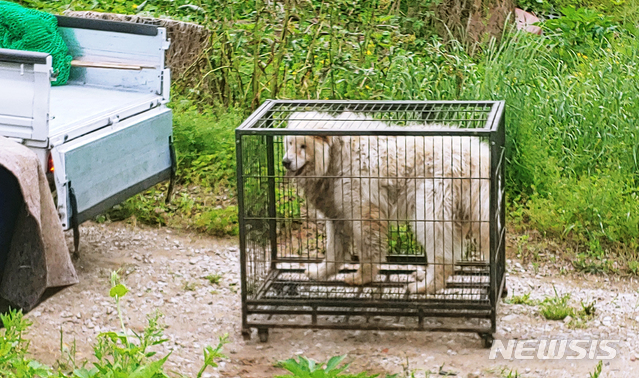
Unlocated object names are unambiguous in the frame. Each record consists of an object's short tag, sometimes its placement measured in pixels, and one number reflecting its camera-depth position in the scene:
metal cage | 4.64
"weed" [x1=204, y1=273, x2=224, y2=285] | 5.71
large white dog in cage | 4.78
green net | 6.07
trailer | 4.77
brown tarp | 4.18
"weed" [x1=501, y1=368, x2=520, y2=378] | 4.25
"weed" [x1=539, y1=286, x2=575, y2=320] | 5.06
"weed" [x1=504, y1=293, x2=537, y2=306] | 5.29
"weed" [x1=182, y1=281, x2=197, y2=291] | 5.56
